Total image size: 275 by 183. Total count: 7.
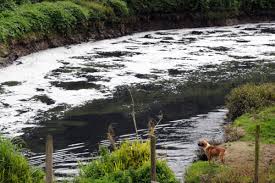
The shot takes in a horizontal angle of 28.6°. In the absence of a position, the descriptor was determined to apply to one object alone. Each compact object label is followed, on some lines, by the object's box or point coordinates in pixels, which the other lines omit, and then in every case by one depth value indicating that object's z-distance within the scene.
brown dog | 15.61
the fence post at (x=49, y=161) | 11.32
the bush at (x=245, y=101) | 21.98
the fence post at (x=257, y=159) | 12.52
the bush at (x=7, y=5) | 35.53
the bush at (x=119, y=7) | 45.69
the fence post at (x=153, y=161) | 11.96
